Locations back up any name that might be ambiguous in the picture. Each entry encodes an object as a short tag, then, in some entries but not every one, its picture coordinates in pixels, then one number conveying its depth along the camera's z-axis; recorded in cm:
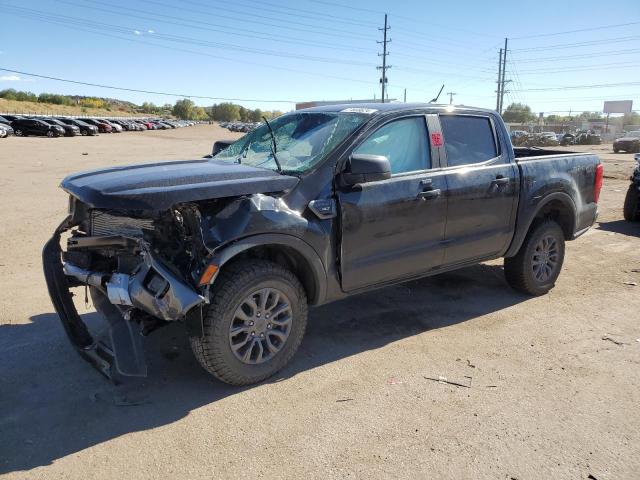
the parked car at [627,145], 3538
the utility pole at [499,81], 7289
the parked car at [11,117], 4266
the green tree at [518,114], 12930
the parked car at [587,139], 5462
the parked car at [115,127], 5606
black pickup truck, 321
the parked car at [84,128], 4678
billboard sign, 10419
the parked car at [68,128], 4351
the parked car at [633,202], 943
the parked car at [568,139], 5412
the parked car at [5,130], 3597
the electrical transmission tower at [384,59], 6631
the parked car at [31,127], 4100
